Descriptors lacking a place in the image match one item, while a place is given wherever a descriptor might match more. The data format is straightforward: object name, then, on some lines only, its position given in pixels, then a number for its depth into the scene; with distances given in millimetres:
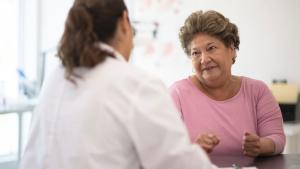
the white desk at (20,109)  2920
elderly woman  1841
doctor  1026
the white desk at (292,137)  2896
